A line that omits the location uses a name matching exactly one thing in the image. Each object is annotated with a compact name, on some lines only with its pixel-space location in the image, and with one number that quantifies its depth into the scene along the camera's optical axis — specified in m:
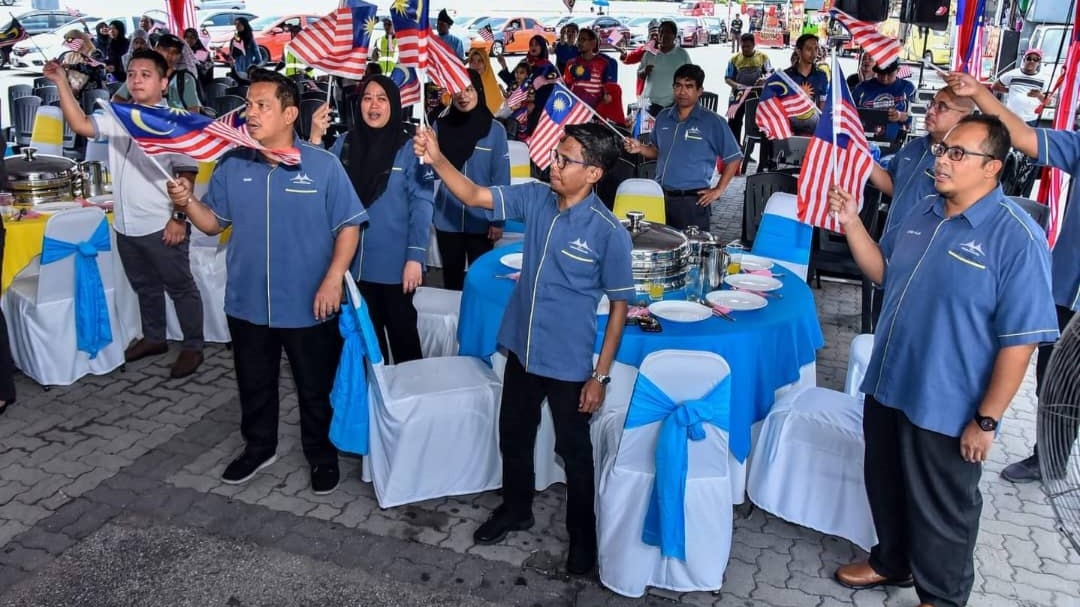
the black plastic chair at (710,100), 11.70
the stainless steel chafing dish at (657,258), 4.27
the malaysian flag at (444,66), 4.32
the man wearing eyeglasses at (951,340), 2.71
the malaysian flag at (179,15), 11.85
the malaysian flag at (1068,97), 5.23
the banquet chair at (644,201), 5.96
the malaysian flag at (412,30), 3.36
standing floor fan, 2.13
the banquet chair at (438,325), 4.70
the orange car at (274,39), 19.08
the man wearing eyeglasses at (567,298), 3.16
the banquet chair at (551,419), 3.73
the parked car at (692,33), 31.02
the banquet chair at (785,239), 5.41
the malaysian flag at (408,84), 5.06
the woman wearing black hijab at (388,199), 4.34
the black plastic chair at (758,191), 7.04
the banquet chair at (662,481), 3.20
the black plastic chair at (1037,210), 4.92
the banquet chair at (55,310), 5.08
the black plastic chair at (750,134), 11.84
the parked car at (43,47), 17.91
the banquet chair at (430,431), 3.83
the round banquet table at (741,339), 3.72
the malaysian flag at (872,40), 4.59
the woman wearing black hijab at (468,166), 5.35
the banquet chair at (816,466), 3.58
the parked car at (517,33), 25.61
